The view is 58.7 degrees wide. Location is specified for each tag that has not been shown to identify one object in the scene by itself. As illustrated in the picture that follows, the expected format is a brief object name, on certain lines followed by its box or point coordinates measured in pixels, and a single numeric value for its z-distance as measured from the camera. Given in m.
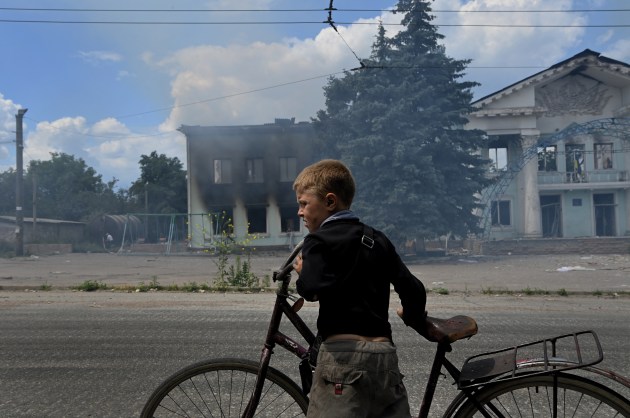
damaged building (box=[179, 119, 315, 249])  36.84
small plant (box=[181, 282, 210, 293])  12.55
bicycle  2.17
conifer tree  25.16
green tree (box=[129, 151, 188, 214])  63.38
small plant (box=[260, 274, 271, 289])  13.12
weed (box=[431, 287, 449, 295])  12.32
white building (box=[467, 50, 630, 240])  35.44
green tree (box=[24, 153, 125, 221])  59.81
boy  2.08
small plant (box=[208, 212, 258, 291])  12.99
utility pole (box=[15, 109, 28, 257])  27.78
